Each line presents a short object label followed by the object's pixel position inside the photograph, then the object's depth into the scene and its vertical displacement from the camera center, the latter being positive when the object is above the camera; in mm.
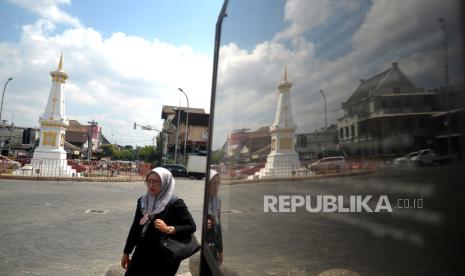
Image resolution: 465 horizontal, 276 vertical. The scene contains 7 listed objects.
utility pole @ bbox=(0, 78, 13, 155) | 38825 +6517
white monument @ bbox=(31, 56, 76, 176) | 24625 +2299
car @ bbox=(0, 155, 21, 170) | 23628 +171
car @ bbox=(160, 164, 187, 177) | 34219 +375
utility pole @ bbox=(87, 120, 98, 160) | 48075 +4619
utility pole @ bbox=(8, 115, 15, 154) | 64500 +6816
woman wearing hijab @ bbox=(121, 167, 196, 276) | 3123 -465
